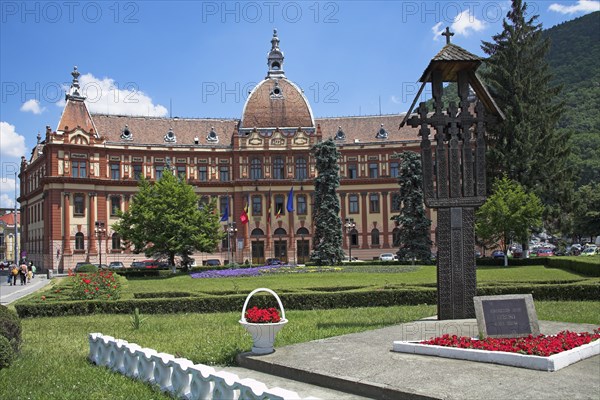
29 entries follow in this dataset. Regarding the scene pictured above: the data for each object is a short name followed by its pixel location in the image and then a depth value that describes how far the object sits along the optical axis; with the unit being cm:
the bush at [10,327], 1270
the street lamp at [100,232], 6188
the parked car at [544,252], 6788
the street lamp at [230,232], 6406
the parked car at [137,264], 6234
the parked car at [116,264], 6159
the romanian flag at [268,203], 6846
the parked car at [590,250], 6286
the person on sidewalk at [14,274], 4509
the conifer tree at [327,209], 5200
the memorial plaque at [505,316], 1212
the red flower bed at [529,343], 1053
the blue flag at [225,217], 5785
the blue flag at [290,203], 5805
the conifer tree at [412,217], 5244
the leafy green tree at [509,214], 4566
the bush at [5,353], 1187
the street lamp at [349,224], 5255
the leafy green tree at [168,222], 4997
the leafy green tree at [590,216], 7712
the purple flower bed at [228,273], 4391
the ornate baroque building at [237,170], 6512
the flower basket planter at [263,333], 1197
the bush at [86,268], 4972
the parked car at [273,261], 6136
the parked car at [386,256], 6334
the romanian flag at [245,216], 5725
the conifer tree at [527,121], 5019
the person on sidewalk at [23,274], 4541
